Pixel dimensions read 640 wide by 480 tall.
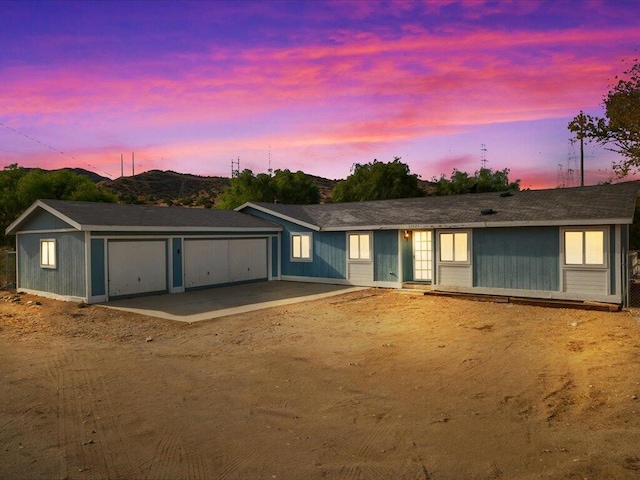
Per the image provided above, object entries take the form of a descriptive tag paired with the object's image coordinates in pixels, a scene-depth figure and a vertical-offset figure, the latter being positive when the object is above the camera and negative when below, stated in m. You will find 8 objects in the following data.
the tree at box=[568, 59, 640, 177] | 17.22 +4.09
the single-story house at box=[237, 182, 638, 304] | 14.01 -0.36
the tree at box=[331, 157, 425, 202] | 47.62 +5.10
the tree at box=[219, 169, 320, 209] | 46.75 +4.69
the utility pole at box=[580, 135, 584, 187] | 40.34 +6.13
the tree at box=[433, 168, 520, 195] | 58.38 +6.60
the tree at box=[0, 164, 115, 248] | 29.25 +2.99
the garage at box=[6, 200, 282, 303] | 15.87 -0.50
